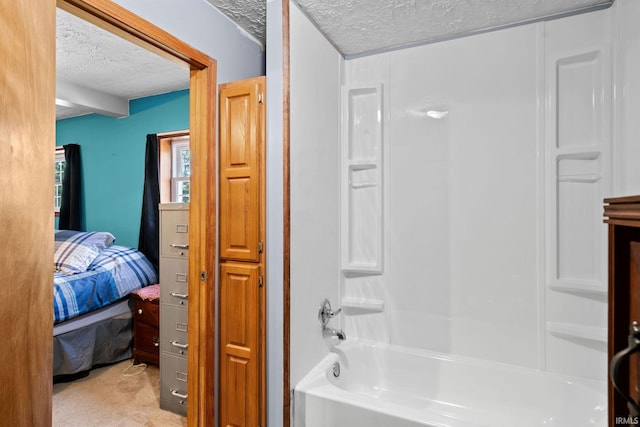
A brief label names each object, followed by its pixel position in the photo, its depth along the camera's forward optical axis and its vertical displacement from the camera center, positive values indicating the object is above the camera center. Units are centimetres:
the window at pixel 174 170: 355 +46
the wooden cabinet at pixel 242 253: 167 -21
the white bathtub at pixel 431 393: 154 -96
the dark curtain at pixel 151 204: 347 +9
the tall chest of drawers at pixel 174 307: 223 -63
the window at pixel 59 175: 432 +50
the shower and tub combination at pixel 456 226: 175 -8
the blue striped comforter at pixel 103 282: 270 -61
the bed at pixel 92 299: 267 -73
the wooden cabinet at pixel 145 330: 282 -100
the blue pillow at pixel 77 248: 304 -34
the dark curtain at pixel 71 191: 398 +26
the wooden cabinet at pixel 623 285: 63 -15
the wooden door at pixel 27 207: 54 +1
